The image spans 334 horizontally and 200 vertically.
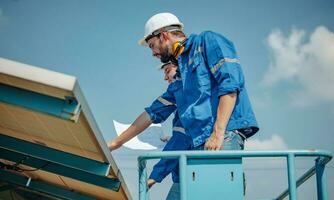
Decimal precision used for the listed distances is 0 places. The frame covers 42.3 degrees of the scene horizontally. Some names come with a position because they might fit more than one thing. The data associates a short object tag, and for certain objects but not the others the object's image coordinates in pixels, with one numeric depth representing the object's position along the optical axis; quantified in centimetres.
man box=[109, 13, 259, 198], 345
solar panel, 247
